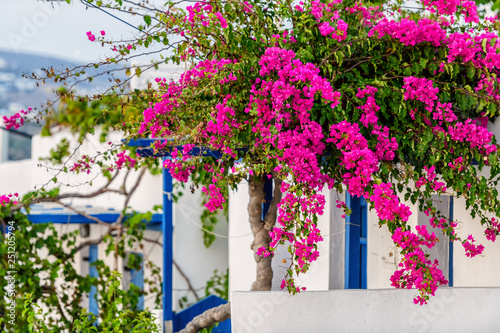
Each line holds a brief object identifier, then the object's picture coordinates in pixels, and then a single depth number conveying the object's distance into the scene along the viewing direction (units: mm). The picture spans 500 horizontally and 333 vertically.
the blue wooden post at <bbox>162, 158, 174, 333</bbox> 12742
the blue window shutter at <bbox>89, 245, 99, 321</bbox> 20516
